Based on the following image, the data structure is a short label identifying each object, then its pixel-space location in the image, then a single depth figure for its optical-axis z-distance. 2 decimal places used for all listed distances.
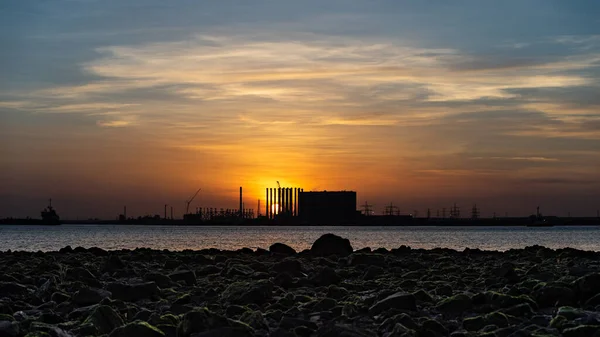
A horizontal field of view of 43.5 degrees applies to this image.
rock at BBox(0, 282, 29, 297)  15.95
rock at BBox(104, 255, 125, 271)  21.50
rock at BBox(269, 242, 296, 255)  31.91
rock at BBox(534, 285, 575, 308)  12.99
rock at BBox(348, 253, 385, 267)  22.33
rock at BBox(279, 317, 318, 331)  11.15
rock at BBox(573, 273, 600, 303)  13.18
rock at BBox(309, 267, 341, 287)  17.72
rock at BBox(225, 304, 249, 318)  12.77
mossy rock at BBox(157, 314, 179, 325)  11.53
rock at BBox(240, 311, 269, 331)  11.43
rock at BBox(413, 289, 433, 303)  13.81
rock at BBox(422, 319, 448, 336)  10.64
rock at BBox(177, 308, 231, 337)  10.88
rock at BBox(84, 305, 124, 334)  11.45
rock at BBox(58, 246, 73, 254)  34.01
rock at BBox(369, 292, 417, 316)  12.61
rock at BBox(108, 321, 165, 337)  10.34
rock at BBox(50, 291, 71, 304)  14.80
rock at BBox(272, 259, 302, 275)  19.62
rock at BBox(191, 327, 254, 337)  10.39
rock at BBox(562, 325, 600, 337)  9.77
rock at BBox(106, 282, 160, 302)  15.07
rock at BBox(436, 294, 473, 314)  12.77
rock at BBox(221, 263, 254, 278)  19.64
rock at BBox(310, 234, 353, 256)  30.30
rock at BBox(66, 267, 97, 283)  18.52
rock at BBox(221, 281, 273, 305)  14.34
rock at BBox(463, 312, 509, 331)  11.00
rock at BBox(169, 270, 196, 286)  17.83
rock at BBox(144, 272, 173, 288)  17.11
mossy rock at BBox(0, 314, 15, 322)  11.88
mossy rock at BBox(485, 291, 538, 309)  12.52
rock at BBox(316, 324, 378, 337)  10.21
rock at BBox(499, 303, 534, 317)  11.95
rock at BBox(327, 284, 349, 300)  15.02
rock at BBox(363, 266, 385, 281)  19.08
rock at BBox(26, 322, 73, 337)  10.75
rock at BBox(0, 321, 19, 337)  10.87
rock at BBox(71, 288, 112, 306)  14.38
